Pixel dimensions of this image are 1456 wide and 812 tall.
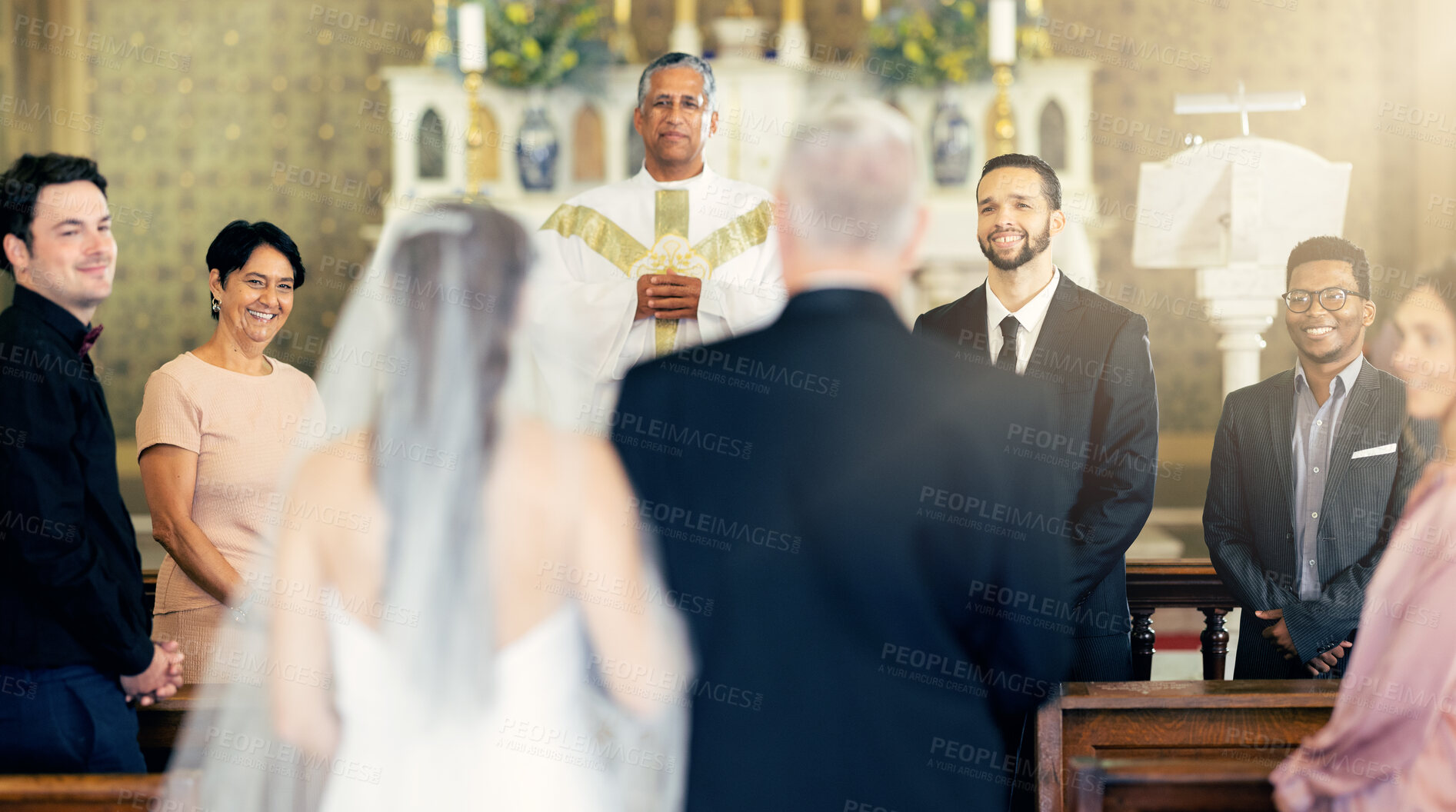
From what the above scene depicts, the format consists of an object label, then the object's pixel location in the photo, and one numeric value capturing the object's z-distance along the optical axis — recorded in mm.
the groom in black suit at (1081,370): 2811
